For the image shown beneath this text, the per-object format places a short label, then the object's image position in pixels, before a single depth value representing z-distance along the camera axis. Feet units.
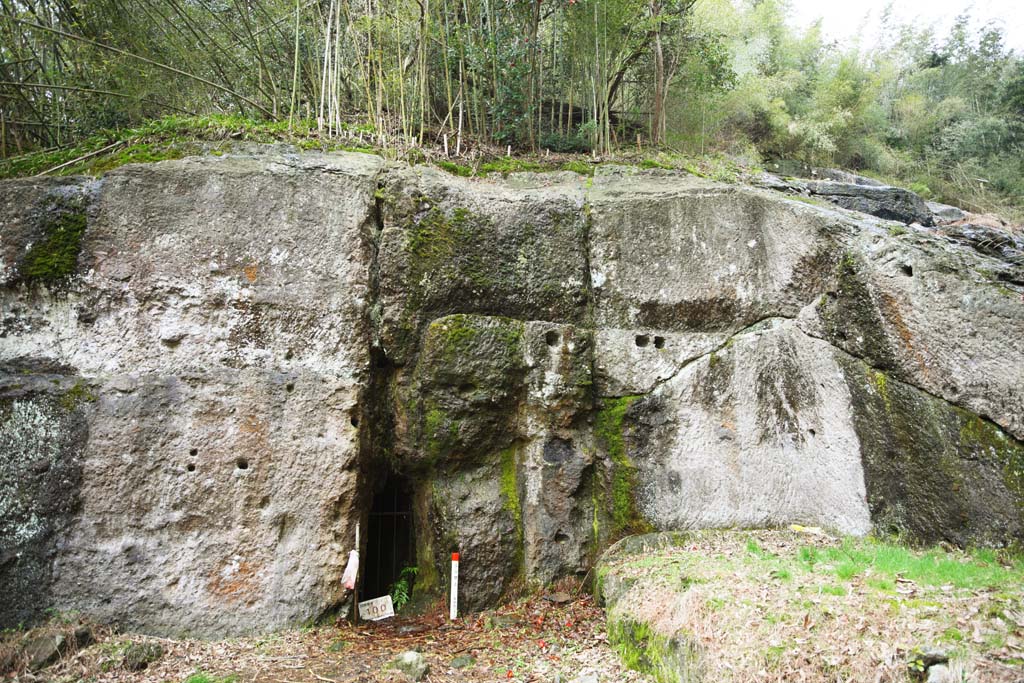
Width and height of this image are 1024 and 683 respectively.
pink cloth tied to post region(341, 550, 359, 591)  18.13
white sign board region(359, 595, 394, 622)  19.35
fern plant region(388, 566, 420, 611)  20.61
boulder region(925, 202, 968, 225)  30.12
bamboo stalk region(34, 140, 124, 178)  20.95
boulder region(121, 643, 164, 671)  15.47
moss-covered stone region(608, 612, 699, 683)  12.33
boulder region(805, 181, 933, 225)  26.45
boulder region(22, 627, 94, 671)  15.05
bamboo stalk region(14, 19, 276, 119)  20.01
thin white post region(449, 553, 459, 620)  18.70
